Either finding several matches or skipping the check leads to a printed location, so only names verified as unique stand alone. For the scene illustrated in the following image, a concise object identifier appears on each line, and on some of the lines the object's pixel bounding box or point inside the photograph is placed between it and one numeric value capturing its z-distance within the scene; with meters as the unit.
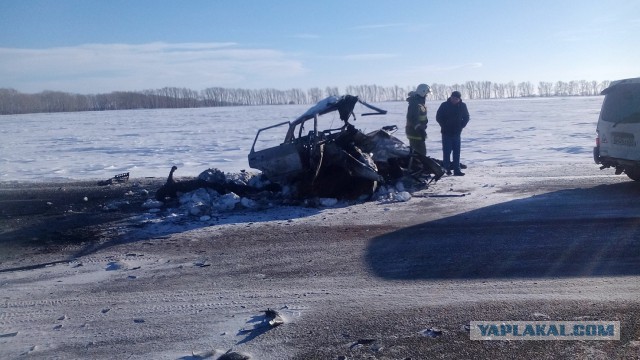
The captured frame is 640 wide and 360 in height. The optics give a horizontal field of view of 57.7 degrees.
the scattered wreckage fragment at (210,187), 11.75
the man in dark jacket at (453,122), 13.56
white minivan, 10.13
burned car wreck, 11.06
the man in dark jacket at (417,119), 13.60
